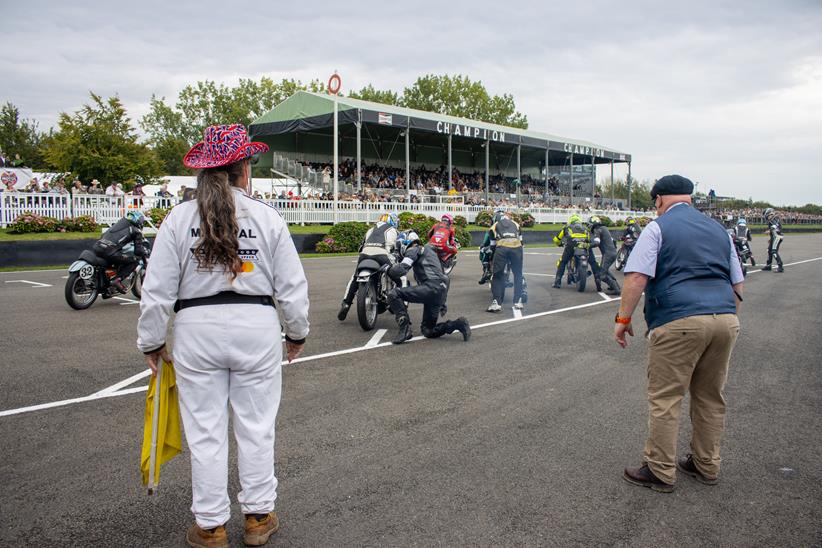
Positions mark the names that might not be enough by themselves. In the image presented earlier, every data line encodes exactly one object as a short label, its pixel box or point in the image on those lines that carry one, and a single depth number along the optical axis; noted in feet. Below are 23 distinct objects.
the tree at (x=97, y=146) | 93.56
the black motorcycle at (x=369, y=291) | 27.40
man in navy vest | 12.39
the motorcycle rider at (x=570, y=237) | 44.29
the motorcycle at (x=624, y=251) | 56.59
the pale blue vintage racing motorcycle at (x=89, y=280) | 31.50
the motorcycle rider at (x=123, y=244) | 31.99
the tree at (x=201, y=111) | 215.51
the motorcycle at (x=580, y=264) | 44.09
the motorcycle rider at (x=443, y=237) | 33.17
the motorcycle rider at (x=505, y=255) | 35.17
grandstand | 105.81
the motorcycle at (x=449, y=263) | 37.85
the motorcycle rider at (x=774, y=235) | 63.52
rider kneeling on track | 26.18
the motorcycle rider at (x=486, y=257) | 41.45
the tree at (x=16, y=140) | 190.29
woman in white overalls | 9.64
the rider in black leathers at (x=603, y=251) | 43.65
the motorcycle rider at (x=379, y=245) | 28.35
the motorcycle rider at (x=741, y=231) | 62.51
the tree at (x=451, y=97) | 225.15
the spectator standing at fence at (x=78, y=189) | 67.54
